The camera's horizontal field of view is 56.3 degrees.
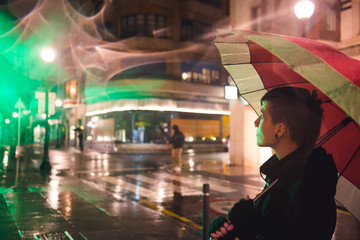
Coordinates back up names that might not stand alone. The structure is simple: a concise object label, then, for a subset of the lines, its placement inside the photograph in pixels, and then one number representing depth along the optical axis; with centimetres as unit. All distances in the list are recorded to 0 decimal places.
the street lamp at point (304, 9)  807
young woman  169
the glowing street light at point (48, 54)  1495
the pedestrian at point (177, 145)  1600
